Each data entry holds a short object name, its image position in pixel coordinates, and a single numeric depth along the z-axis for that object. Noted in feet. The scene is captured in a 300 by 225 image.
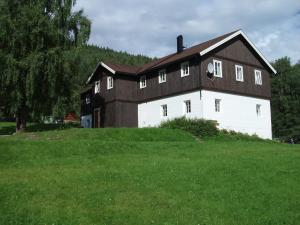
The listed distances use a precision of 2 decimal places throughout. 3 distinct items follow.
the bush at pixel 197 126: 64.33
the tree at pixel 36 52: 63.66
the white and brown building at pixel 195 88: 71.03
